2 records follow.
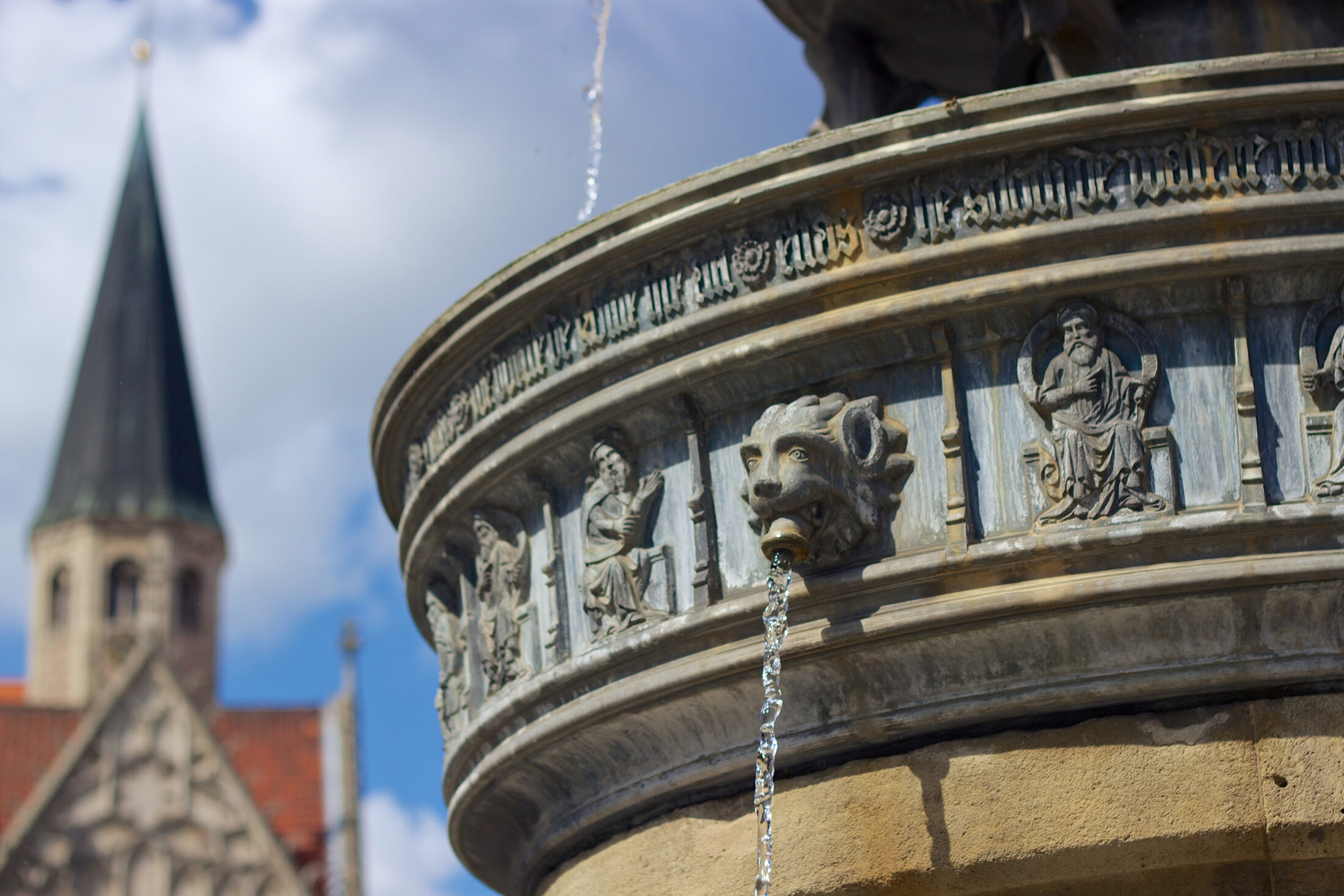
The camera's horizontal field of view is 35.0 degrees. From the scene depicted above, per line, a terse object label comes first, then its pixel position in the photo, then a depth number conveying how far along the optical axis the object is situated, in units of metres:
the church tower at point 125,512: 73.19
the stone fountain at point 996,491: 4.67
